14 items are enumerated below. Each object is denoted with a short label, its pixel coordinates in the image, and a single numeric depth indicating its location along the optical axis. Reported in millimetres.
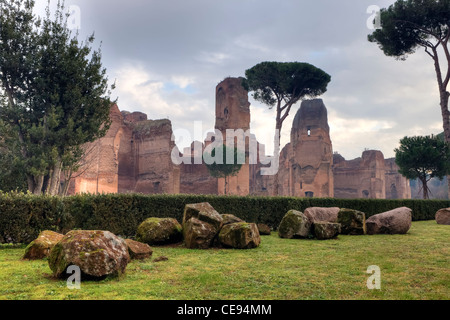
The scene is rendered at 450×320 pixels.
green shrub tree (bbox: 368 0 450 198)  22984
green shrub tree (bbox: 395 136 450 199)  23547
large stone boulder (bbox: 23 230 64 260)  6488
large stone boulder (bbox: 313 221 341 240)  9836
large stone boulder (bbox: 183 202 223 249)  8039
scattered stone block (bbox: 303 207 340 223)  12047
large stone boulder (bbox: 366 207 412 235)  10930
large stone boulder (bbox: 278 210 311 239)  10164
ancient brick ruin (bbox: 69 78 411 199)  34688
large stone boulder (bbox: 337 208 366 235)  10867
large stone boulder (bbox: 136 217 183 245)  8391
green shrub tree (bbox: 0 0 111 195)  13336
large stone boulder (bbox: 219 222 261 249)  7980
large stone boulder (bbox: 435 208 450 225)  14383
